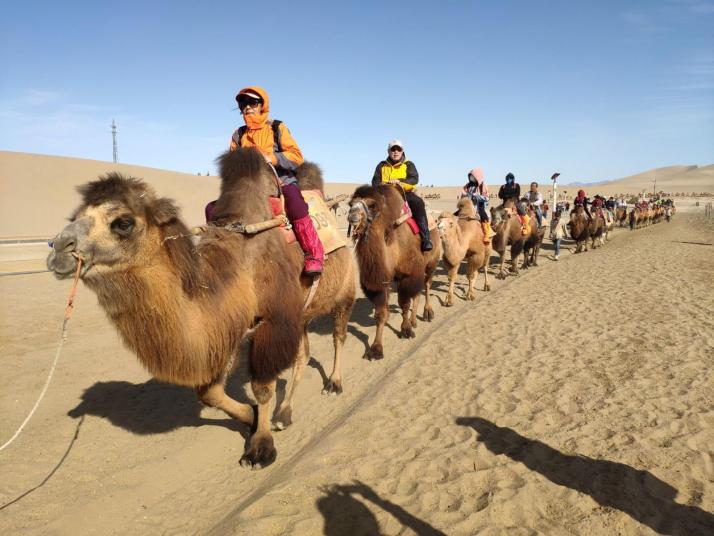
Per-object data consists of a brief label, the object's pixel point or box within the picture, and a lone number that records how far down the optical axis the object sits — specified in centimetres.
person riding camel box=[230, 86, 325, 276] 438
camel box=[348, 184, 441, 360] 655
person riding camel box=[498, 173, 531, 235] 1453
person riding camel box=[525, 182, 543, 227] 1720
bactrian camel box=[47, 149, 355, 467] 279
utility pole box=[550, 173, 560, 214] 2772
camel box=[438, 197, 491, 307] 997
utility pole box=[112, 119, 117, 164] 7144
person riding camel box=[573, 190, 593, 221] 2053
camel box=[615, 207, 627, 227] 3900
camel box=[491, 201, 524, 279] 1366
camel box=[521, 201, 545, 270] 1583
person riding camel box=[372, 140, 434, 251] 771
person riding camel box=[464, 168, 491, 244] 1180
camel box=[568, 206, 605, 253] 2092
